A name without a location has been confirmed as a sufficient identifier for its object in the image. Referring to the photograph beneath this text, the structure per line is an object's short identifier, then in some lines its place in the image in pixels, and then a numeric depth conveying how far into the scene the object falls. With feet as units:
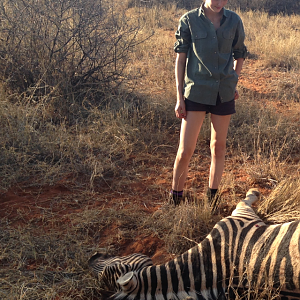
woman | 9.23
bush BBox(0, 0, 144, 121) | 17.60
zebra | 6.72
